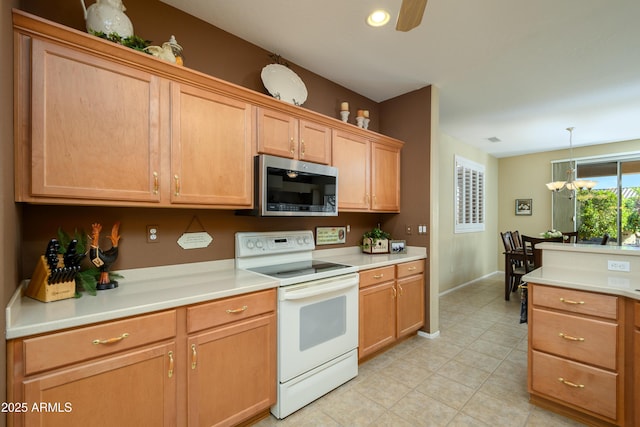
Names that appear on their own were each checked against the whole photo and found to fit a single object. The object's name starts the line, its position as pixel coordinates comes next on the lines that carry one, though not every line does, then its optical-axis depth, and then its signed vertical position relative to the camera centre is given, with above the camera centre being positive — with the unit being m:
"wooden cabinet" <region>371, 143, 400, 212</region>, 3.02 +0.41
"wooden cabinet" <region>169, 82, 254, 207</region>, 1.71 +0.43
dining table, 4.20 -0.70
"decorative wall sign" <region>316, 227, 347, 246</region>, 2.88 -0.23
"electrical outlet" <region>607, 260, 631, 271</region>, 1.90 -0.35
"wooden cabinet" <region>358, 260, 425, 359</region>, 2.45 -0.87
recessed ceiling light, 1.94 +1.39
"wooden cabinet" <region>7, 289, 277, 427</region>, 1.09 -0.73
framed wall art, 6.08 +0.16
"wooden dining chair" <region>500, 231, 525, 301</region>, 4.41 -0.89
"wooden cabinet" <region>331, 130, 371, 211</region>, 2.69 +0.45
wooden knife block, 1.31 -0.35
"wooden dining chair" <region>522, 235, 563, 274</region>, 3.86 -0.57
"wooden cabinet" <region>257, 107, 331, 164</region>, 2.11 +0.63
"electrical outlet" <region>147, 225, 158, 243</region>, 1.85 -0.13
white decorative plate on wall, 2.34 +1.12
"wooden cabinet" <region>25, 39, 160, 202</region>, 1.28 +0.44
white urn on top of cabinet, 1.51 +1.07
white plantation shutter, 5.09 +0.35
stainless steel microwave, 2.04 +0.21
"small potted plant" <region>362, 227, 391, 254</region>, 3.14 -0.32
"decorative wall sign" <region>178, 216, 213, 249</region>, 1.99 -0.18
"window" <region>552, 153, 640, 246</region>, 5.01 +0.22
